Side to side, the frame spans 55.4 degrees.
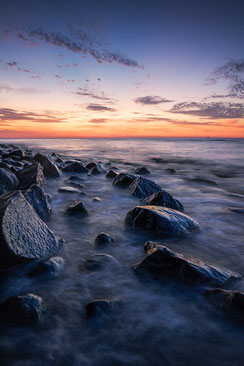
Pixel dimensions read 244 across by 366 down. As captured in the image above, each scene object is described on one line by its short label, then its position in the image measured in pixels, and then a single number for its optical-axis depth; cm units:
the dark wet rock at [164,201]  364
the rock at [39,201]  302
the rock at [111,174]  688
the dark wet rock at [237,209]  403
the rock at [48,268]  189
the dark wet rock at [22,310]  140
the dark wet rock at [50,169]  670
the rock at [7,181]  372
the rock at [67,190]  492
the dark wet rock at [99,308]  151
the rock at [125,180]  550
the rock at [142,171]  848
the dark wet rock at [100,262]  209
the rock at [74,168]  770
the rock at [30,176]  447
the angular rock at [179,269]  183
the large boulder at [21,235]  184
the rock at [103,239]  261
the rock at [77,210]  347
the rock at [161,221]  281
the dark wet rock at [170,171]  918
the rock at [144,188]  469
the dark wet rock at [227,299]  152
